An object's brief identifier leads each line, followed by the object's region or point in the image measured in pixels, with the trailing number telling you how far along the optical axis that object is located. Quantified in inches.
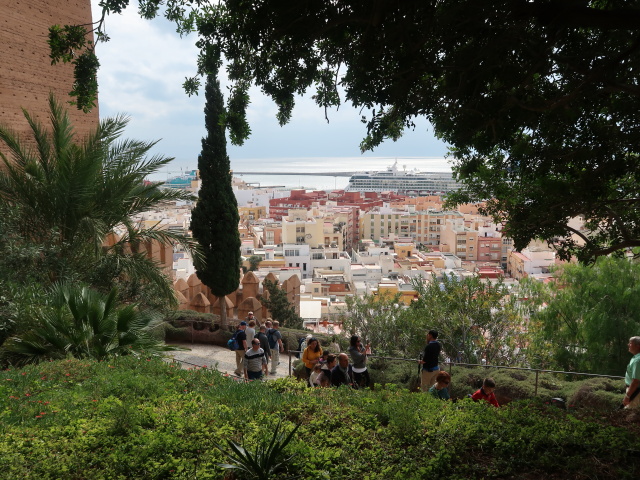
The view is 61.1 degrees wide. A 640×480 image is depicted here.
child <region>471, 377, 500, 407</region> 191.5
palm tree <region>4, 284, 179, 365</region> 248.8
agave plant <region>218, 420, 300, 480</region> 120.6
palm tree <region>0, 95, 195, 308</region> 323.6
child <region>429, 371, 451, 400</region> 199.6
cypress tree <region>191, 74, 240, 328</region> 516.1
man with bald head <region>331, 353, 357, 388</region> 232.8
